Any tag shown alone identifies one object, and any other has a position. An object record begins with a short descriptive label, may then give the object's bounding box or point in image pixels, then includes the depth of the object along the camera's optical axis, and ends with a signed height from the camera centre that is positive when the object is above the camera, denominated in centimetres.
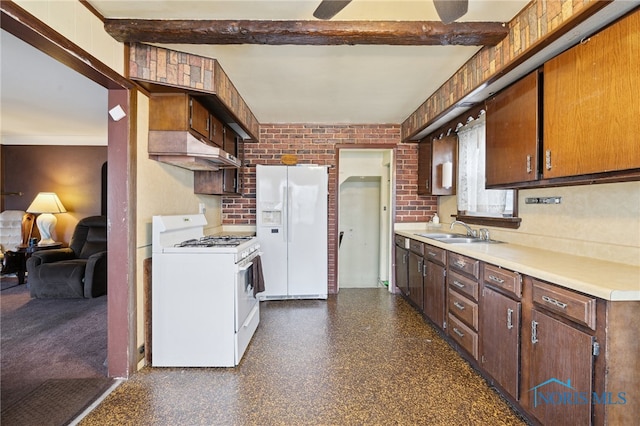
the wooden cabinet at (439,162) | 372 +60
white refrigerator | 389 -22
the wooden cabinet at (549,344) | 123 -66
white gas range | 234 -72
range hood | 243 +49
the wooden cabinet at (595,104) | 138 +54
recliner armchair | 386 -83
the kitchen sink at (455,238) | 305 -29
